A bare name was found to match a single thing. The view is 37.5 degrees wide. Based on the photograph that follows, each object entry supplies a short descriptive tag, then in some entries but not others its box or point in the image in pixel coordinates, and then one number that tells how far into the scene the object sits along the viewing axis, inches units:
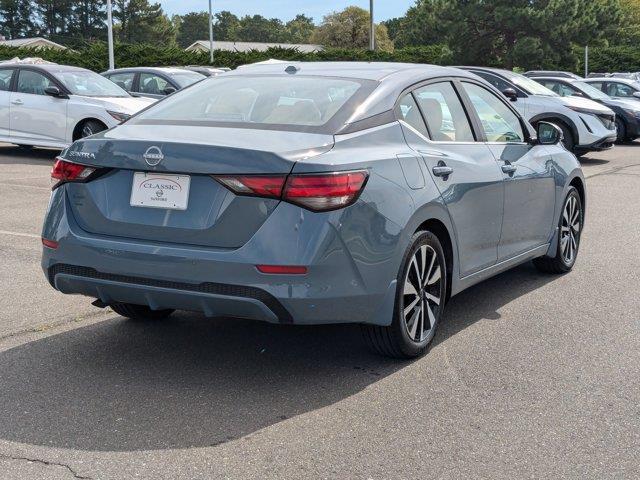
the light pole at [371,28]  2020.2
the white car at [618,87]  942.4
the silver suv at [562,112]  680.4
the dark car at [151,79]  729.0
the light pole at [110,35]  1291.8
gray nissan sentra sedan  168.4
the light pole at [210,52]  1748.9
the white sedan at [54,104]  610.2
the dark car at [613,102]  830.5
